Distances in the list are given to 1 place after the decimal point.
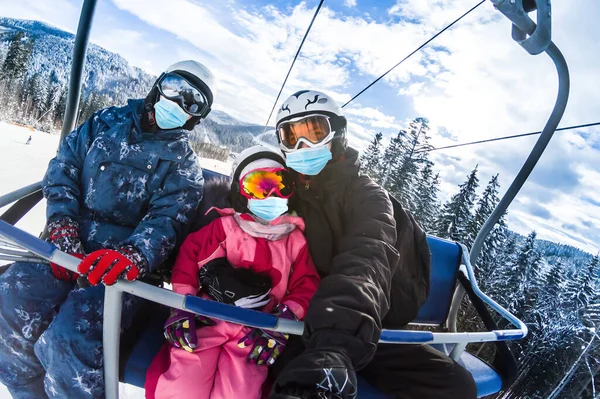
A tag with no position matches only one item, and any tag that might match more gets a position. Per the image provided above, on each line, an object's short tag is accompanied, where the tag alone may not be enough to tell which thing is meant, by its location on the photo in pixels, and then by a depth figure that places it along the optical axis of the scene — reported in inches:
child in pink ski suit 63.4
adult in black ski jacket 45.9
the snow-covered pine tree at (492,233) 909.2
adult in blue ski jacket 65.0
